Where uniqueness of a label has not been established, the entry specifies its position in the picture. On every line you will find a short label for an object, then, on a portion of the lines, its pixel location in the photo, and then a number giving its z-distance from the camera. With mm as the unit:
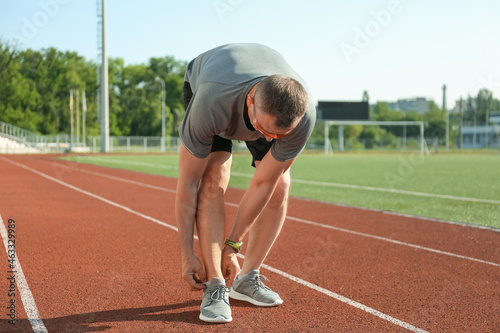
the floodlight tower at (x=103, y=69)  27031
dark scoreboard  56531
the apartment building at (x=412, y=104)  92438
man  2629
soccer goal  51728
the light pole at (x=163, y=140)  55750
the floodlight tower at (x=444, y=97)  66475
